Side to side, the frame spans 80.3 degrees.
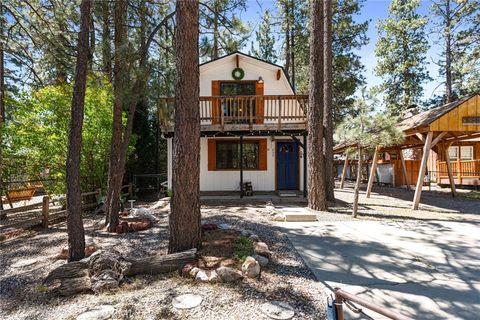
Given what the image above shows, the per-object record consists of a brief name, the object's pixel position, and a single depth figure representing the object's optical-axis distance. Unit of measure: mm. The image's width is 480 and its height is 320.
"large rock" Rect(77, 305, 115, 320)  2817
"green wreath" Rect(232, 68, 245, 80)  12133
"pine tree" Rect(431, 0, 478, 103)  14875
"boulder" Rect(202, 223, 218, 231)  5758
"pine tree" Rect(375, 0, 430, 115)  23047
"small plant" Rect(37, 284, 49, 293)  3488
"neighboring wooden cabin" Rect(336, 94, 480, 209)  8789
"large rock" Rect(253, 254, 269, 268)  4110
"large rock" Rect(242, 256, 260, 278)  3697
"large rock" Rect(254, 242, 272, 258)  4423
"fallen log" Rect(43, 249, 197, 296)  3422
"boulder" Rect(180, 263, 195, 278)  3752
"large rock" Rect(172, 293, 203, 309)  3020
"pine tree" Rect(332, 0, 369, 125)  18875
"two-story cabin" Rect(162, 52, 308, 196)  11727
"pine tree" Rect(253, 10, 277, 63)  24922
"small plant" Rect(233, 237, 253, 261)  4172
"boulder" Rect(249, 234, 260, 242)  5144
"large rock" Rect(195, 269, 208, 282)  3570
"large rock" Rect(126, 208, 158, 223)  7371
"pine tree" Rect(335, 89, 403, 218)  7555
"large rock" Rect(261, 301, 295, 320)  2859
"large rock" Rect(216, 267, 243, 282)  3585
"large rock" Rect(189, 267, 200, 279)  3678
